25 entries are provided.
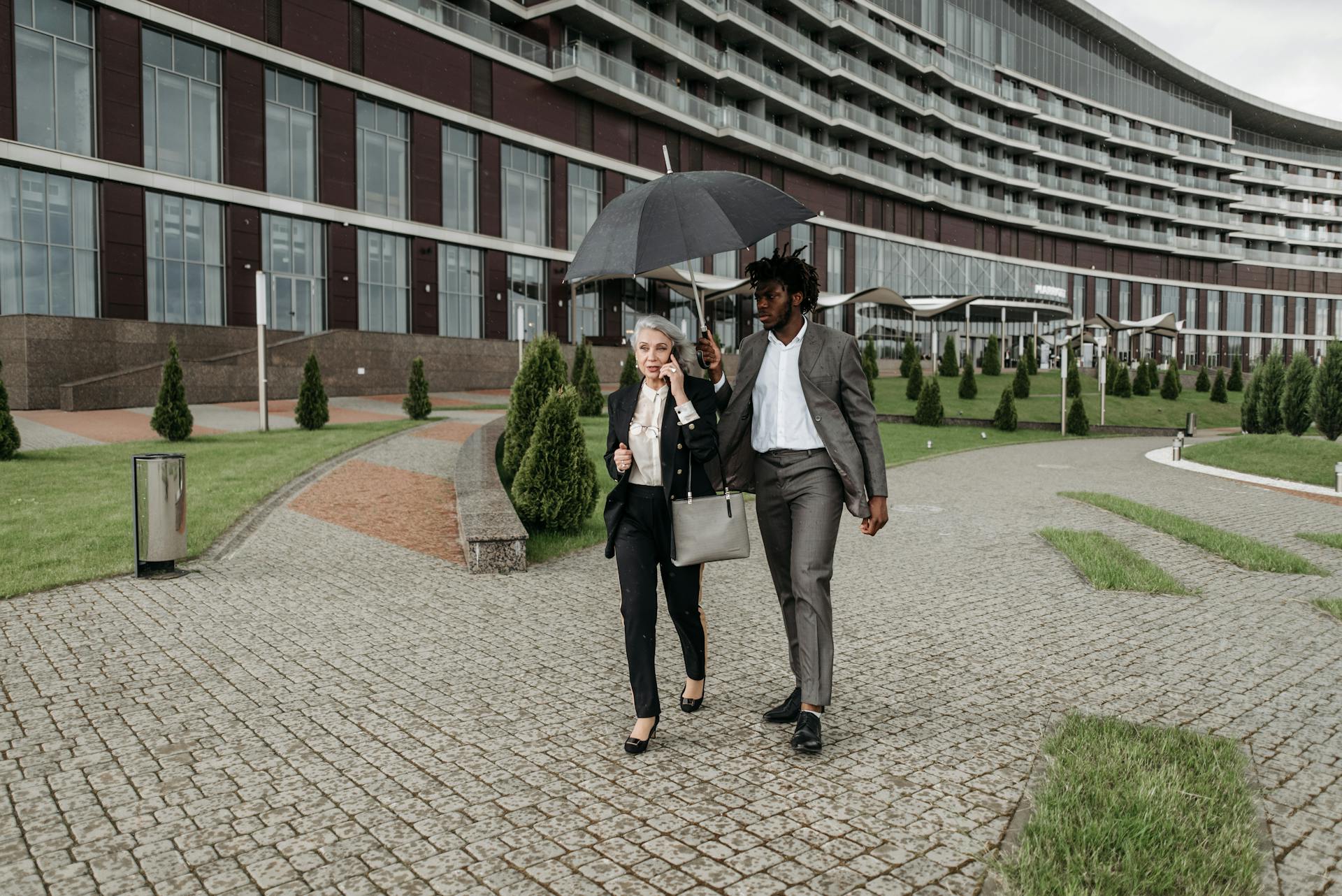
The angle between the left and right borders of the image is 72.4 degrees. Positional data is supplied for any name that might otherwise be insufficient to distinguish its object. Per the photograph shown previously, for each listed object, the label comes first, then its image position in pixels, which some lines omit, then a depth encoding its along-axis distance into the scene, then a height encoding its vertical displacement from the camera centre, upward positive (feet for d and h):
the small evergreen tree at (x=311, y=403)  60.18 -0.58
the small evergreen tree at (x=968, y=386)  116.37 +1.58
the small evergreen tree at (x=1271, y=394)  78.48 +0.53
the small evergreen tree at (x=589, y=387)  76.48 +0.71
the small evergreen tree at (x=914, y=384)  111.65 +1.72
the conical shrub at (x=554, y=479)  29.04 -2.69
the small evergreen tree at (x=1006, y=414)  93.35 -1.64
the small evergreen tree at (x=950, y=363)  141.08 +5.45
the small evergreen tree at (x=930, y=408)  94.73 -1.05
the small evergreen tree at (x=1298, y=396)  75.20 +0.41
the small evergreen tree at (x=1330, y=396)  67.46 +0.33
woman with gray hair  12.66 -1.01
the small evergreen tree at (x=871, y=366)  123.95 +4.43
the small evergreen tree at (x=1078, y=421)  93.61 -2.29
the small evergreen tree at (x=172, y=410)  52.13 -0.96
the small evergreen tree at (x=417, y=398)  69.72 -0.30
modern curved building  83.61 +31.52
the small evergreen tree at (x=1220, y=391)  134.92 +1.27
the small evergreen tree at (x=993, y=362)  144.66 +5.74
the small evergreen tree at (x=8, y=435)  43.88 -2.10
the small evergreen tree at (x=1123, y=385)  131.32 +2.04
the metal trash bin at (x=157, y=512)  22.98 -3.00
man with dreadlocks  12.69 -0.73
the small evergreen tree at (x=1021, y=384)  117.19 +1.81
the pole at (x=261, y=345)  58.08 +3.17
